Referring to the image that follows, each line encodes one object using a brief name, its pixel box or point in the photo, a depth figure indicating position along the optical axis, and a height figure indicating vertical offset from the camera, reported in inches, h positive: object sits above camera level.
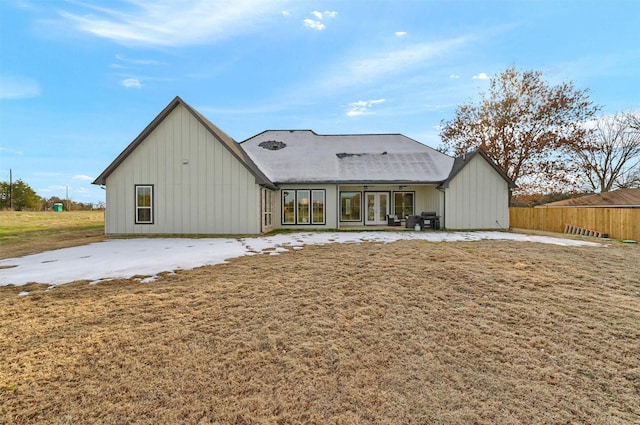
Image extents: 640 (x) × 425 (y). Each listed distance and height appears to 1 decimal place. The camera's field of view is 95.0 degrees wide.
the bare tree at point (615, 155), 1071.0 +206.1
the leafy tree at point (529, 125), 855.7 +263.4
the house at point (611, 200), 831.8 +31.5
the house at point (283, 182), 515.8 +59.6
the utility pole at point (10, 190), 1536.7 +124.4
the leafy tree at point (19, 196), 1540.4 +94.6
